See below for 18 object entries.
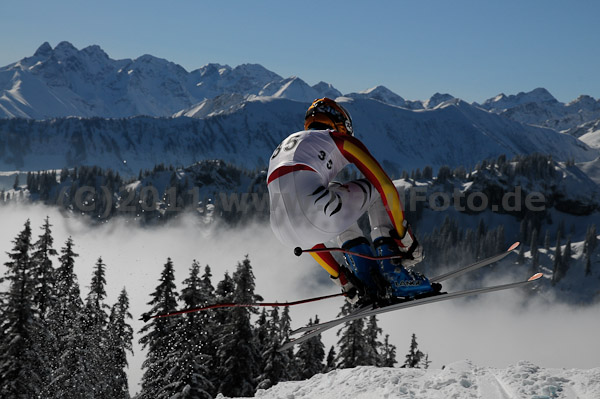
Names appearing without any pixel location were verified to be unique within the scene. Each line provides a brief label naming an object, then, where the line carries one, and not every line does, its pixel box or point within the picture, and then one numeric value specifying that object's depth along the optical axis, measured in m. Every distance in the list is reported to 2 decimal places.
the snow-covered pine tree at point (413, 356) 48.91
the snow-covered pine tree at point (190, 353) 25.90
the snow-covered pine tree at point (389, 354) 48.38
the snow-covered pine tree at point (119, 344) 36.44
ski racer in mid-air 7.24
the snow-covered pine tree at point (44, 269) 30.89
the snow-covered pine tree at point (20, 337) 24.30
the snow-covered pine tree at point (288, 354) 34.22
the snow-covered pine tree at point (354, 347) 36.12
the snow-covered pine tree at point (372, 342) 36.94
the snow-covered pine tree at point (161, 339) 27.66
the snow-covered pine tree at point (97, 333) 30.06
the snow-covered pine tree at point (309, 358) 39.25
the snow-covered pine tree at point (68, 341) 28.71
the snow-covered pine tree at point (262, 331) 32.59
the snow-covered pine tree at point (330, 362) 45.12
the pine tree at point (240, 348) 29.25
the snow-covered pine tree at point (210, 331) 29.97
